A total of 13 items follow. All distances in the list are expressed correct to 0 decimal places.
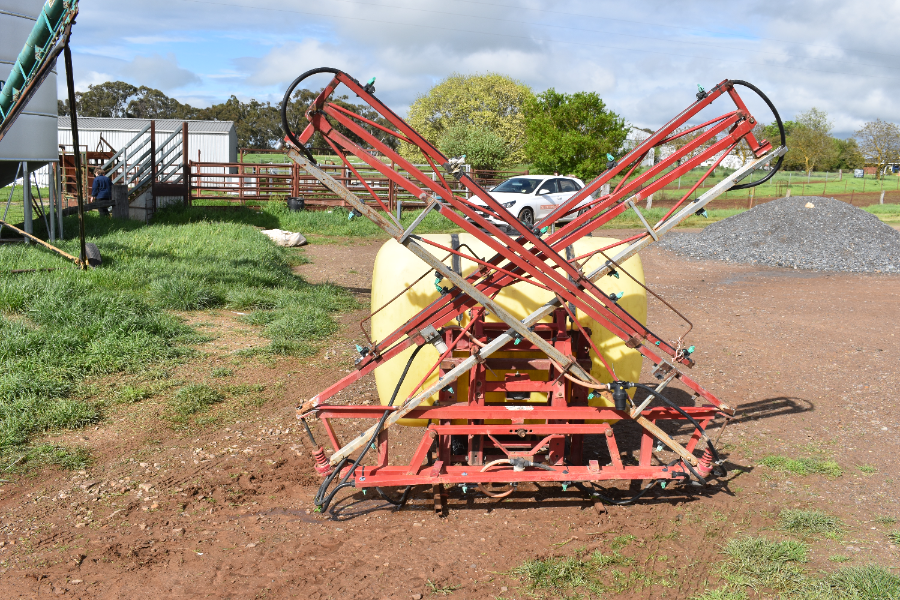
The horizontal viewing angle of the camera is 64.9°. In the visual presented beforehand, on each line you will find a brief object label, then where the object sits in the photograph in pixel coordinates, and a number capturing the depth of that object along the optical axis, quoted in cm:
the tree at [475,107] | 4903
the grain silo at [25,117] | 1259
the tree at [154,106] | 7050
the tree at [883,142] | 5316
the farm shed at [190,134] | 4419
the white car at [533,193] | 2038
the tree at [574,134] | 2991
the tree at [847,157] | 5922
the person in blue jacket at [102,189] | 1897
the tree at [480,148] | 3472
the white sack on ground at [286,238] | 1709
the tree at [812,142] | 5066
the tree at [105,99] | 6700
